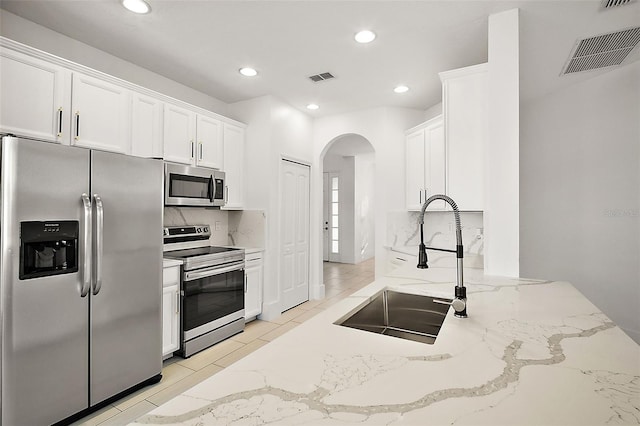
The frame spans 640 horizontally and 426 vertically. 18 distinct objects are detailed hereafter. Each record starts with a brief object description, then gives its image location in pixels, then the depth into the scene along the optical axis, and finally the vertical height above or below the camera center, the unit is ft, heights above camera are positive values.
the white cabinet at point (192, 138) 9.95 +2.69
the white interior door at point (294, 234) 13.48 -0.72
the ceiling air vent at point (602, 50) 7.89 +4.53
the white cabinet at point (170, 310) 8.71 -2.59
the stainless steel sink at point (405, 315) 5.16 -1.65
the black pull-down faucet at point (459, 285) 4.09 -0.92
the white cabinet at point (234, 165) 12.03 +2.06
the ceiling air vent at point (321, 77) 10.62 +4.82
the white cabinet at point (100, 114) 7.59 +2.64
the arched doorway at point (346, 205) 26.40 +1.07
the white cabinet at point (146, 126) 8.93 +2.67
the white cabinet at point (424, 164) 11.51 +2.09
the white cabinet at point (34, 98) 6.42 +2.58
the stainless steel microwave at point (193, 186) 9.61 +1.04
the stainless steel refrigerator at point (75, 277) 5.55 -1.20
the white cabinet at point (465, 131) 8.21 +2.30
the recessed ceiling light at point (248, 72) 10.23 +4.80
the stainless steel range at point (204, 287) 9.22 -2.19
